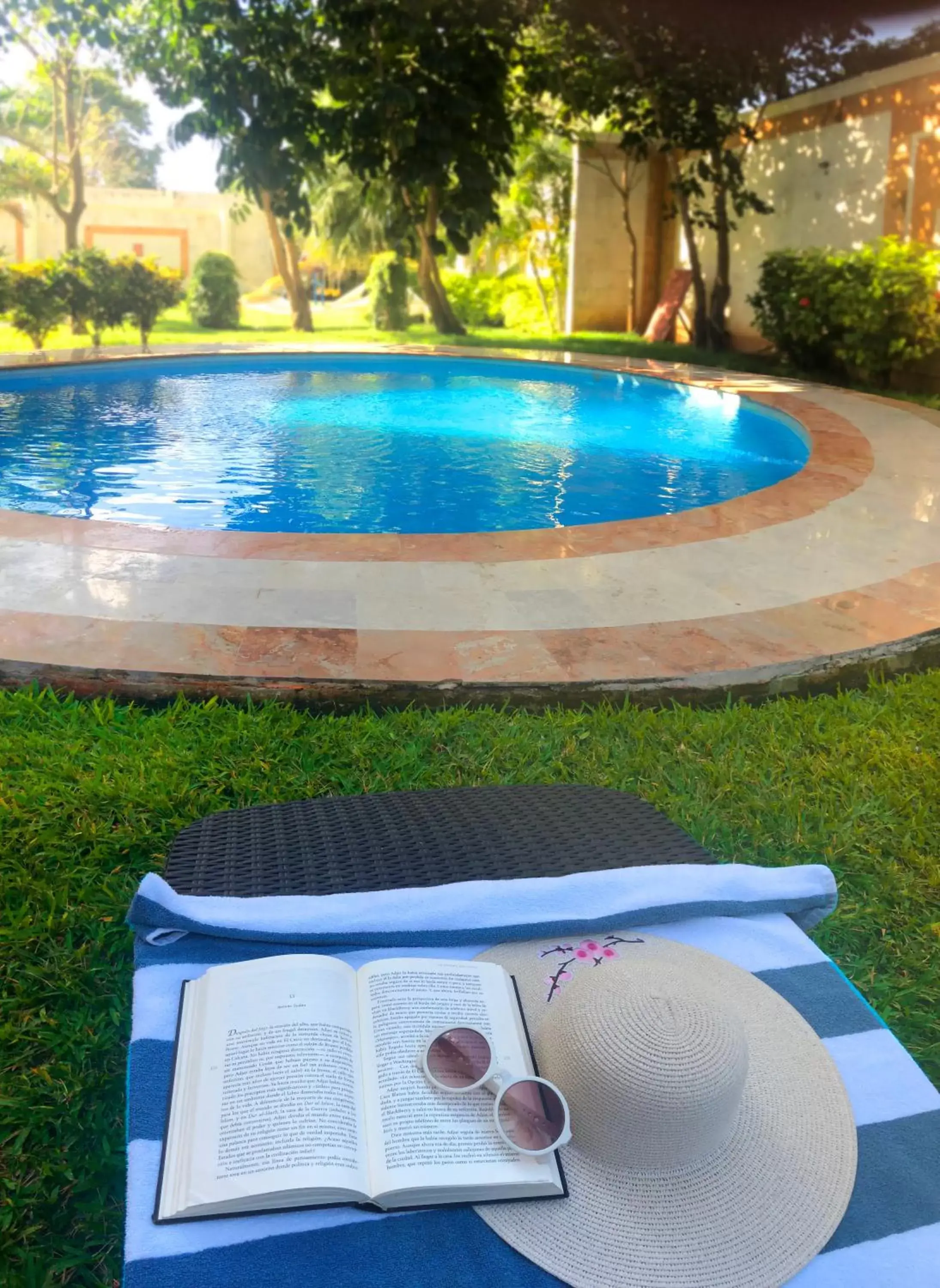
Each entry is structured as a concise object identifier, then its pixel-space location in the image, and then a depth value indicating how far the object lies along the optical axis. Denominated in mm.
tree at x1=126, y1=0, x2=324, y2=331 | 12320
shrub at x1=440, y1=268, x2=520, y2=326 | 19125
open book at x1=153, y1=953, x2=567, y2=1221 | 1124
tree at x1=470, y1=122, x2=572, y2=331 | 17047
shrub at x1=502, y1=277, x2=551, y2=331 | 19016
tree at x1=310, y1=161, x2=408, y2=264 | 18672
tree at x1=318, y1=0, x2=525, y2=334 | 12086
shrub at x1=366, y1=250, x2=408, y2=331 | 17047
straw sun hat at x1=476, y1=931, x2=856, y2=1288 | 1120
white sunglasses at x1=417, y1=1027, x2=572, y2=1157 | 1177
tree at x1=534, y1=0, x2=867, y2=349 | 11773
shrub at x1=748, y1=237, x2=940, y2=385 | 8797
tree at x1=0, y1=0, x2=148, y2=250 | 15891
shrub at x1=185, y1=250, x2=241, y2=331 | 18188
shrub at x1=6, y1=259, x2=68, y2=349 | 12273
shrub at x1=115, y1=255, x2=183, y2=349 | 12922
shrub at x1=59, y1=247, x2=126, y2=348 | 12523
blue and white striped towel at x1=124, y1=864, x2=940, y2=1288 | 1104
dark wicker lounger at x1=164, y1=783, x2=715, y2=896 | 1770
